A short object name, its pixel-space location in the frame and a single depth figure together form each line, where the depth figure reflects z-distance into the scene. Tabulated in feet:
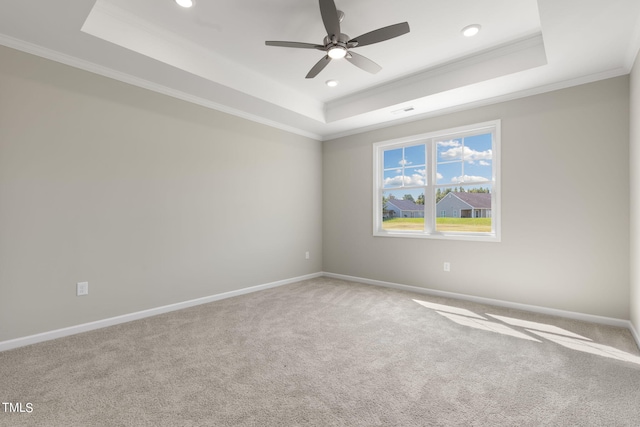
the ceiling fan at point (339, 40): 7.25
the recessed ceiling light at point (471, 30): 9.04
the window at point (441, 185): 12.90
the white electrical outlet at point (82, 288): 9.41
